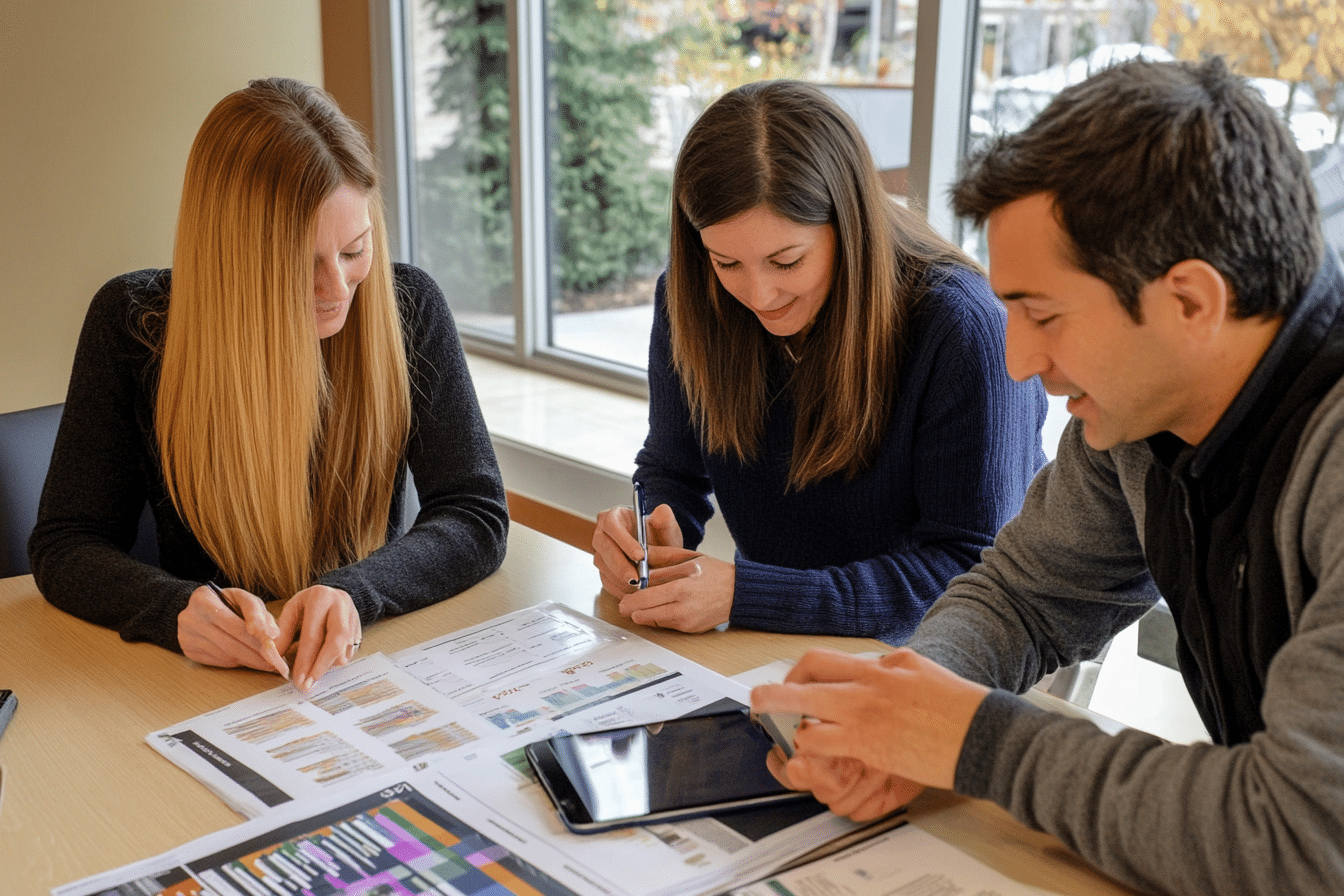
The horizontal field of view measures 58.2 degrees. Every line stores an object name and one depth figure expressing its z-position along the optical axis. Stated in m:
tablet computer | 0.91
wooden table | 0.88
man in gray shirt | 0.75
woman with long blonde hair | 1.39
